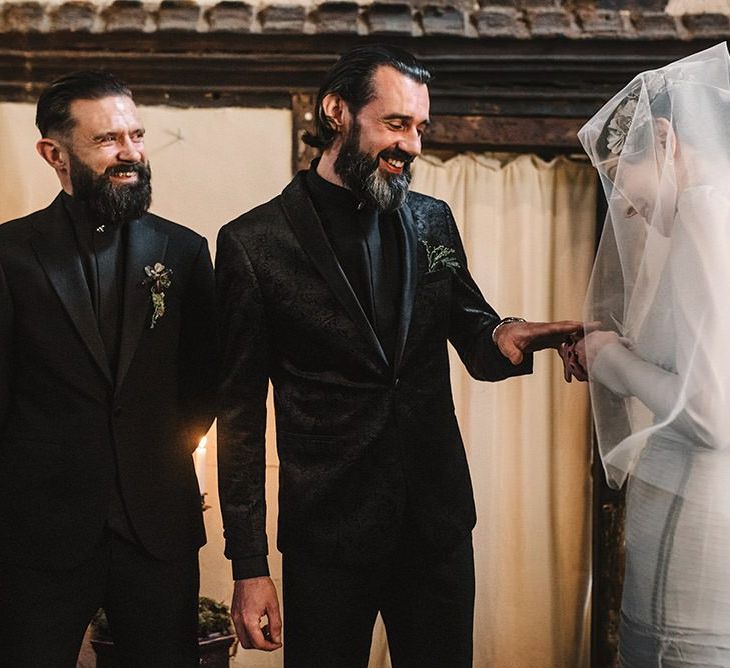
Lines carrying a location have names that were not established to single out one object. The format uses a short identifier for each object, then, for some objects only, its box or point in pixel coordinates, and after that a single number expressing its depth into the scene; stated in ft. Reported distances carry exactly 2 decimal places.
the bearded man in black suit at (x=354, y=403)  7.39
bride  6.31
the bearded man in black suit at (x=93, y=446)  7.68
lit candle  11.17
